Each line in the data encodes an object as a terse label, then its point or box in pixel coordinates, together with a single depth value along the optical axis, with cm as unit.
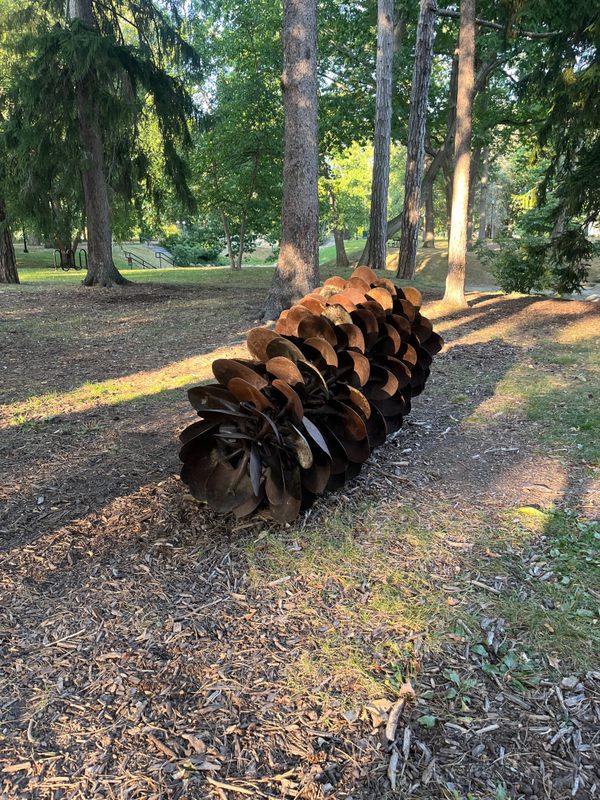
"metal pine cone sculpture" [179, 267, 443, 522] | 267
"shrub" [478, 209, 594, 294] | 961
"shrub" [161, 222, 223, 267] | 3940
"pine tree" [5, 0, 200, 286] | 1156
